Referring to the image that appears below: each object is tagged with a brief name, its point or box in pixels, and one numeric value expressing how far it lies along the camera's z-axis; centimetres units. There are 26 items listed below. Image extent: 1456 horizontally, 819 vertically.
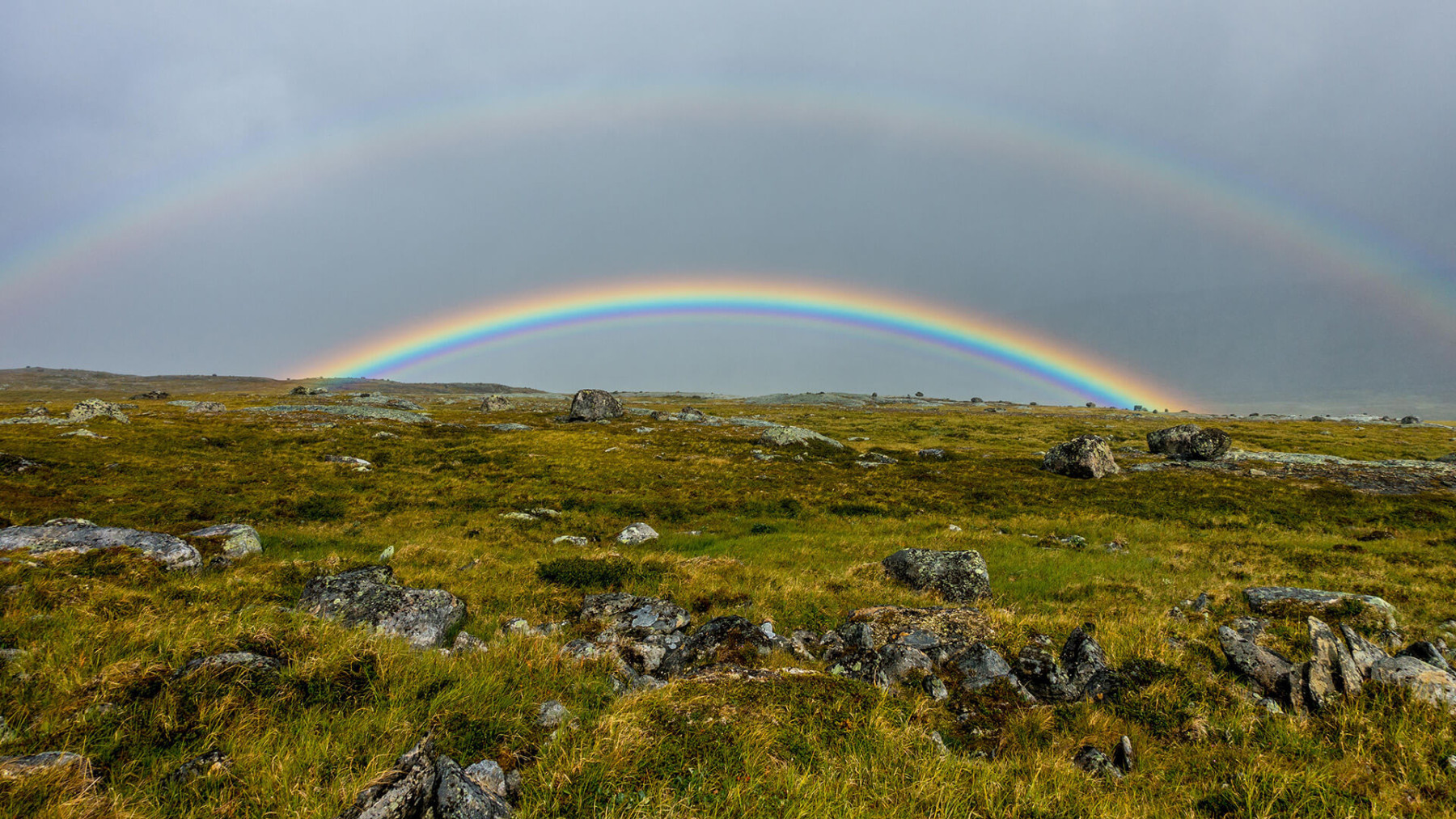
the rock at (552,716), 630
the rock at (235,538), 1543
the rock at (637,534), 2211
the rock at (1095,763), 638
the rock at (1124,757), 657
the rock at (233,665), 591
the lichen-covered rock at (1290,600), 1278
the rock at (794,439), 5269
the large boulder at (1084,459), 4038
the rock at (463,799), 450
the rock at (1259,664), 871
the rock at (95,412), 4741
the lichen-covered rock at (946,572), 1594
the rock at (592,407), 7219
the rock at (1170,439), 5222
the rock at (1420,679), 737
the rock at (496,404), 10075
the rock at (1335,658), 791
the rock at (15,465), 2586
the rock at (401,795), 447
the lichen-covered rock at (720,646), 1014
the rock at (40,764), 404
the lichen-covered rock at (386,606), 1036
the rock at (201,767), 458
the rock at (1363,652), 838
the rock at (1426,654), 893
